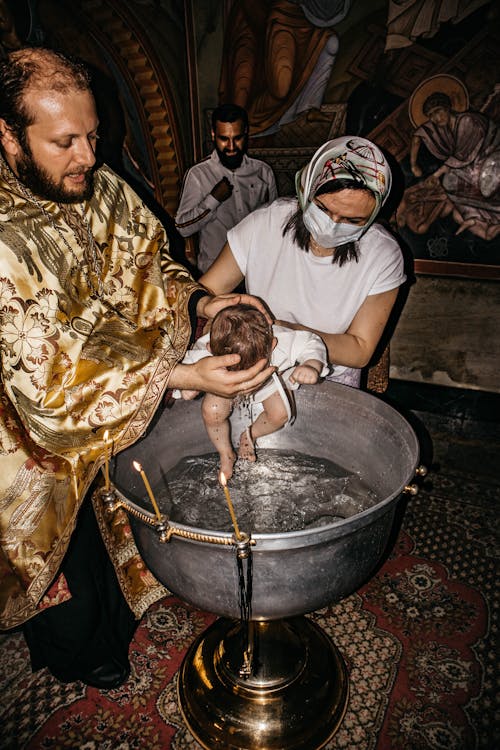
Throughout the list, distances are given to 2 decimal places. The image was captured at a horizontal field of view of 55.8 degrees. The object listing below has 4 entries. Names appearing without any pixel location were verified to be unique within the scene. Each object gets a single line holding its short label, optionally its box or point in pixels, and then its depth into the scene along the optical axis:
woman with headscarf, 1.96
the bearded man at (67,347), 1.45
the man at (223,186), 3.72
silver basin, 1.21
